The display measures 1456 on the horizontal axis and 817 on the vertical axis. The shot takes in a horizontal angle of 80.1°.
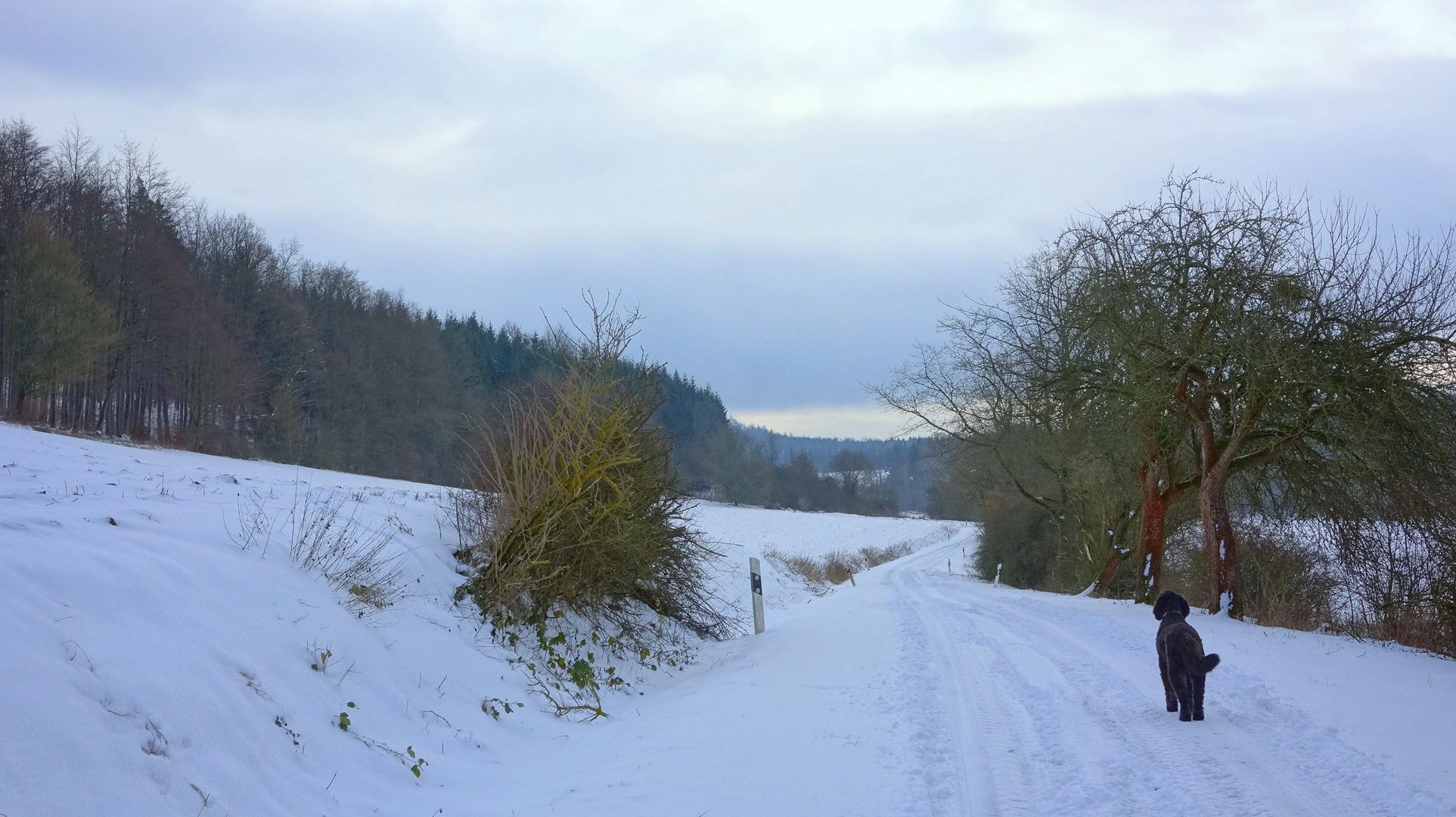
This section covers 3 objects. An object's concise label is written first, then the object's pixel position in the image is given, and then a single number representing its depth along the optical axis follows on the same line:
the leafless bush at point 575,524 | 9.55
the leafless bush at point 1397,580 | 11.91
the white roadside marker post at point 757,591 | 14.56
